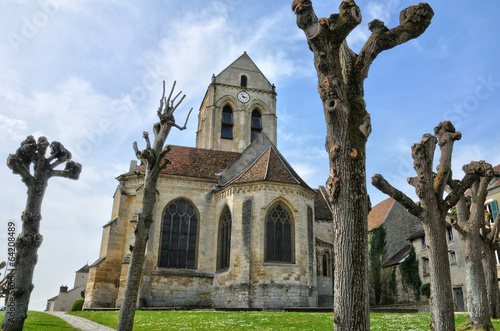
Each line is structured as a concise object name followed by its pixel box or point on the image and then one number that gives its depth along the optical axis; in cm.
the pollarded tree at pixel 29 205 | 908
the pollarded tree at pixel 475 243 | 998
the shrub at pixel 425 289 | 2639
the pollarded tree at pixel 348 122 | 524
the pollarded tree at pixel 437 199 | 819
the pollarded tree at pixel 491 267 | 1369
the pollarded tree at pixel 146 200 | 910
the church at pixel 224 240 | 1942
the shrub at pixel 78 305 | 2481
